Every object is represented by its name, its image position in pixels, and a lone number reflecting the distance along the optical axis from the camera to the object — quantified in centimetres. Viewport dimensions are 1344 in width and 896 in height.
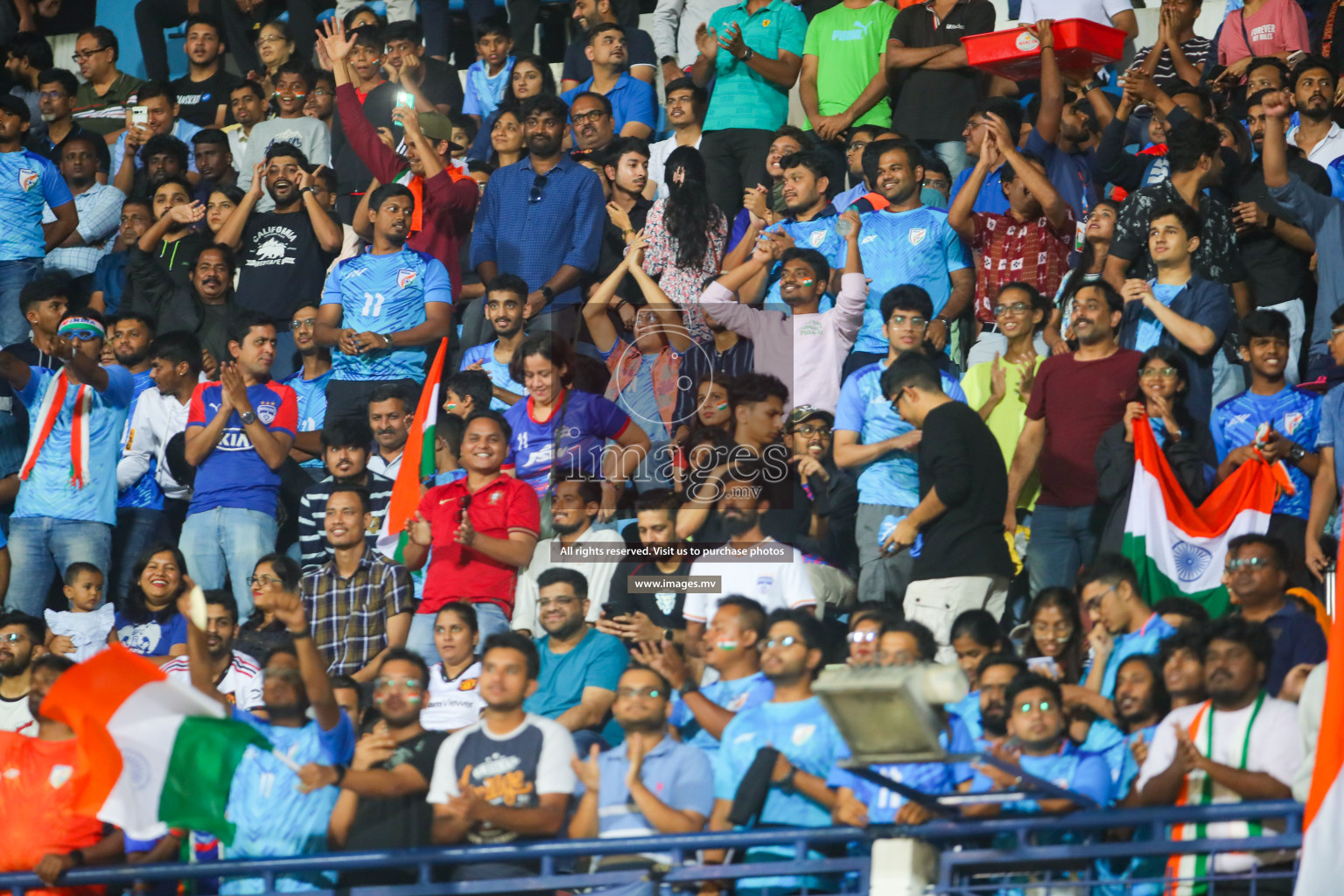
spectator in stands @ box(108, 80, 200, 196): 2370
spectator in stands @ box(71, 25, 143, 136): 2653
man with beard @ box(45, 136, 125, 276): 2278
